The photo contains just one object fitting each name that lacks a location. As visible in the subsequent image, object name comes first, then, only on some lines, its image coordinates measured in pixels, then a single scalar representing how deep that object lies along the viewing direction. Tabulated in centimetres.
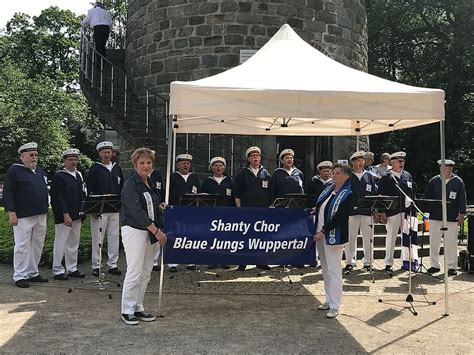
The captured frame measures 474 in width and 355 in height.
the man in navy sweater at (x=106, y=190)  824
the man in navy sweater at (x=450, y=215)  898
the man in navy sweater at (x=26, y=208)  748
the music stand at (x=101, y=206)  707
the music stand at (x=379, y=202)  731
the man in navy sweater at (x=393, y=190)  883
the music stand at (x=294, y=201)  745
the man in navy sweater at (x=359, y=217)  876
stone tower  1367
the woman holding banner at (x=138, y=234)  559
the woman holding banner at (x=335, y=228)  602
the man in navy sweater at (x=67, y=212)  786
